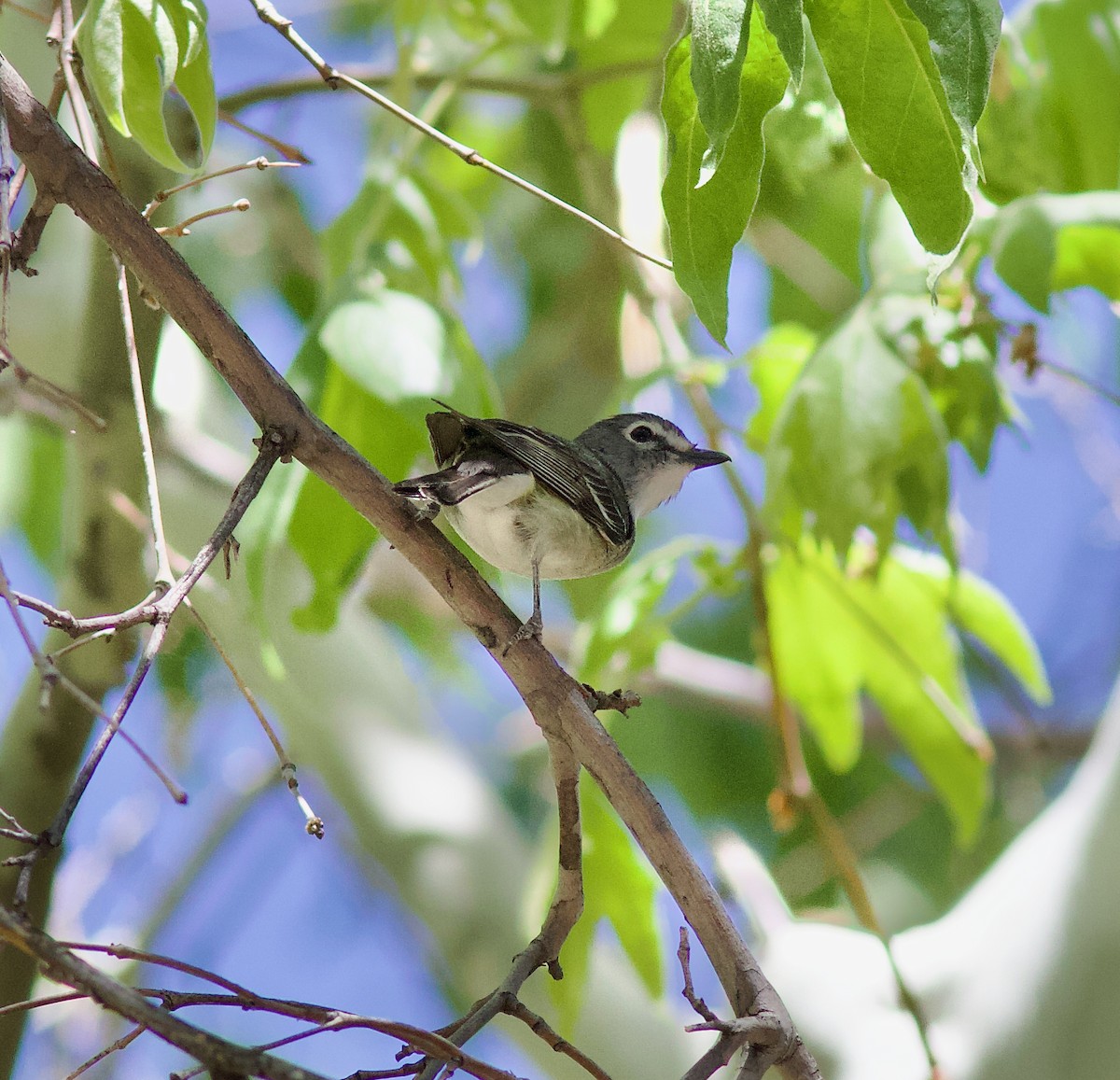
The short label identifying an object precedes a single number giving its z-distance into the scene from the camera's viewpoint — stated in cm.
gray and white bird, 402
